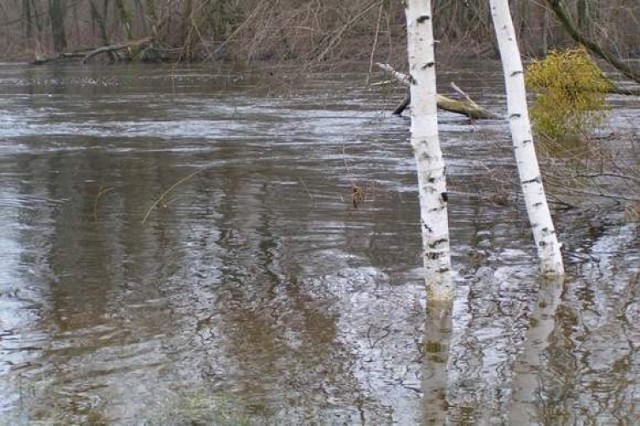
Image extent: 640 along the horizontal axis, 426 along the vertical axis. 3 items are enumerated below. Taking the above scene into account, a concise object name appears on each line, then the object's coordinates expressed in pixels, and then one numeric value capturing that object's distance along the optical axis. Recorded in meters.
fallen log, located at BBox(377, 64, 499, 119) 21.46
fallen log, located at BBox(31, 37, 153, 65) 59.22
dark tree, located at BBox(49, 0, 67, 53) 71.06
